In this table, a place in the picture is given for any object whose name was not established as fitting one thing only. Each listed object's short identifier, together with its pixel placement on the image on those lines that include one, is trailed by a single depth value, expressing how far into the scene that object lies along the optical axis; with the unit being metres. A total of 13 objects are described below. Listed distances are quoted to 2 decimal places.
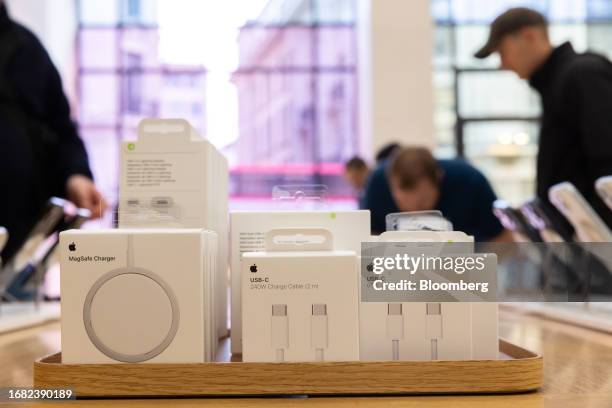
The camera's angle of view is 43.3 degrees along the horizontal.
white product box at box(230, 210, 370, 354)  0.87
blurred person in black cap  1.84
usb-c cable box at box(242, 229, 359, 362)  0.75
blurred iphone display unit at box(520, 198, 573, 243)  1.66
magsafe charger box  0.76
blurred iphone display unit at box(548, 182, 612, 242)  1.46
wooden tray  0.75
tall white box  0.93
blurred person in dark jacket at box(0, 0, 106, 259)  1.99
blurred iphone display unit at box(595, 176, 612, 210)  1.32
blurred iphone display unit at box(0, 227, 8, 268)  1.41
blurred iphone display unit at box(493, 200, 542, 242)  1.82
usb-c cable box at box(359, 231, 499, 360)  0.77
